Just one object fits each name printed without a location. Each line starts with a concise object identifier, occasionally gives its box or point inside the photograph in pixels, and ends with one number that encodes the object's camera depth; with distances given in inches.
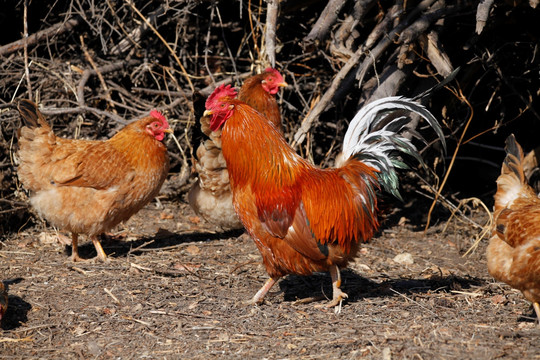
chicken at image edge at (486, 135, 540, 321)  358.3
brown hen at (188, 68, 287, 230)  531.5
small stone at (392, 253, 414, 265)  519.5
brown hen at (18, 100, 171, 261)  481.7
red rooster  383.2
